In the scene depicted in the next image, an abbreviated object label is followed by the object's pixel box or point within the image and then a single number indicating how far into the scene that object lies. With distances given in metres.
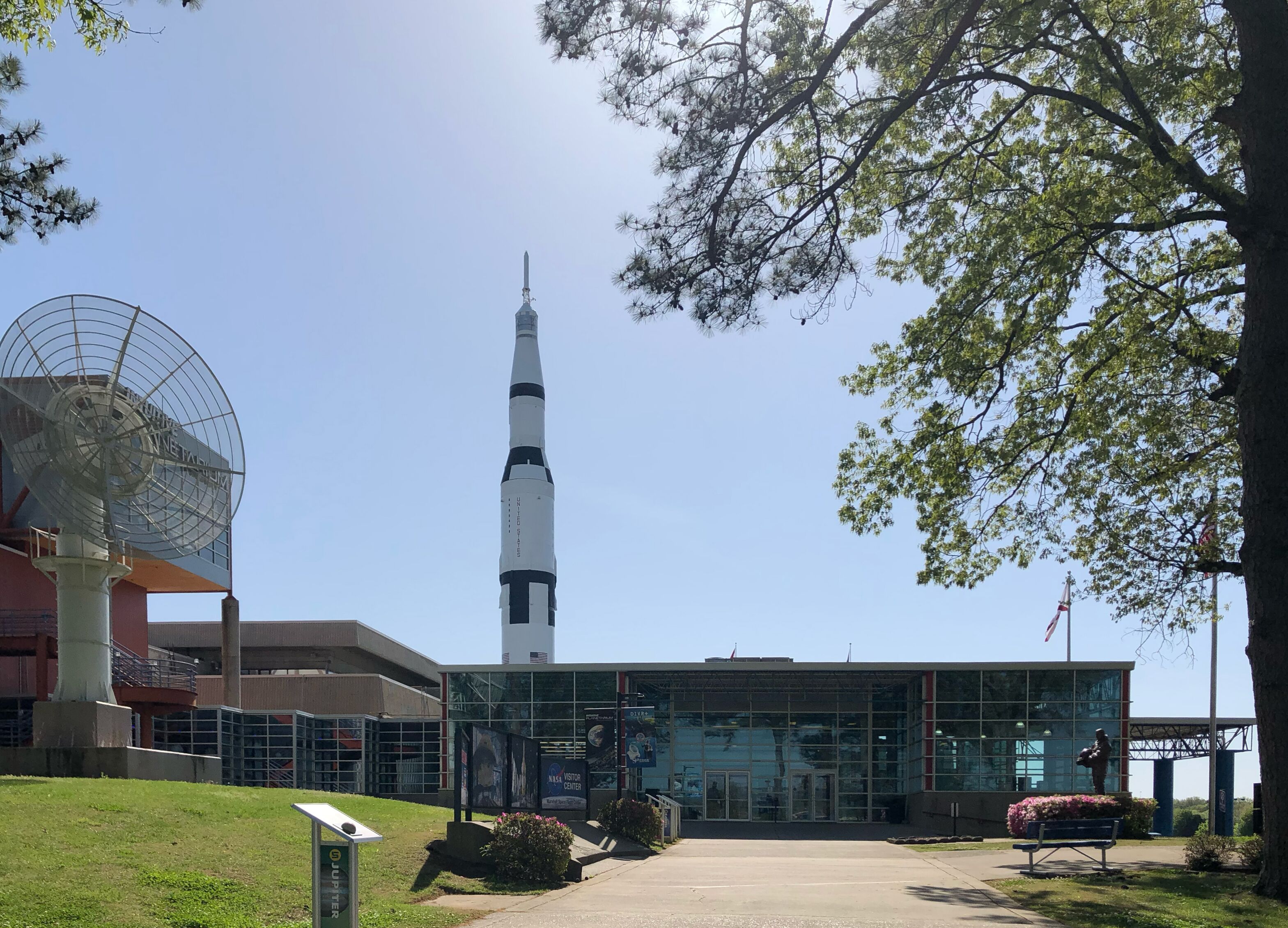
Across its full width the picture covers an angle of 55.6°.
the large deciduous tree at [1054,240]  13.48
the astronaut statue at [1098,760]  25.52
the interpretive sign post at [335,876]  9.03
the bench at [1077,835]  17.47
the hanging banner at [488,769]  18.67
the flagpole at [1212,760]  34.06
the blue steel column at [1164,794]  36.25
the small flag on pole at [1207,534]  21.31
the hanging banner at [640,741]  33.03
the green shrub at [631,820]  26.34
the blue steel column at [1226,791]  32.06
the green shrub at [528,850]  16.02
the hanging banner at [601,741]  30.45
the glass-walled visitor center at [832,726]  42.62
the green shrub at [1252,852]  15.92
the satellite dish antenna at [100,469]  22.36
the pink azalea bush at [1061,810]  21.98
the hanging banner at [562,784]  25.09
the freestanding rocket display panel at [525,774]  21.16
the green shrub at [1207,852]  16.39
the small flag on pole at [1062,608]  45.22
